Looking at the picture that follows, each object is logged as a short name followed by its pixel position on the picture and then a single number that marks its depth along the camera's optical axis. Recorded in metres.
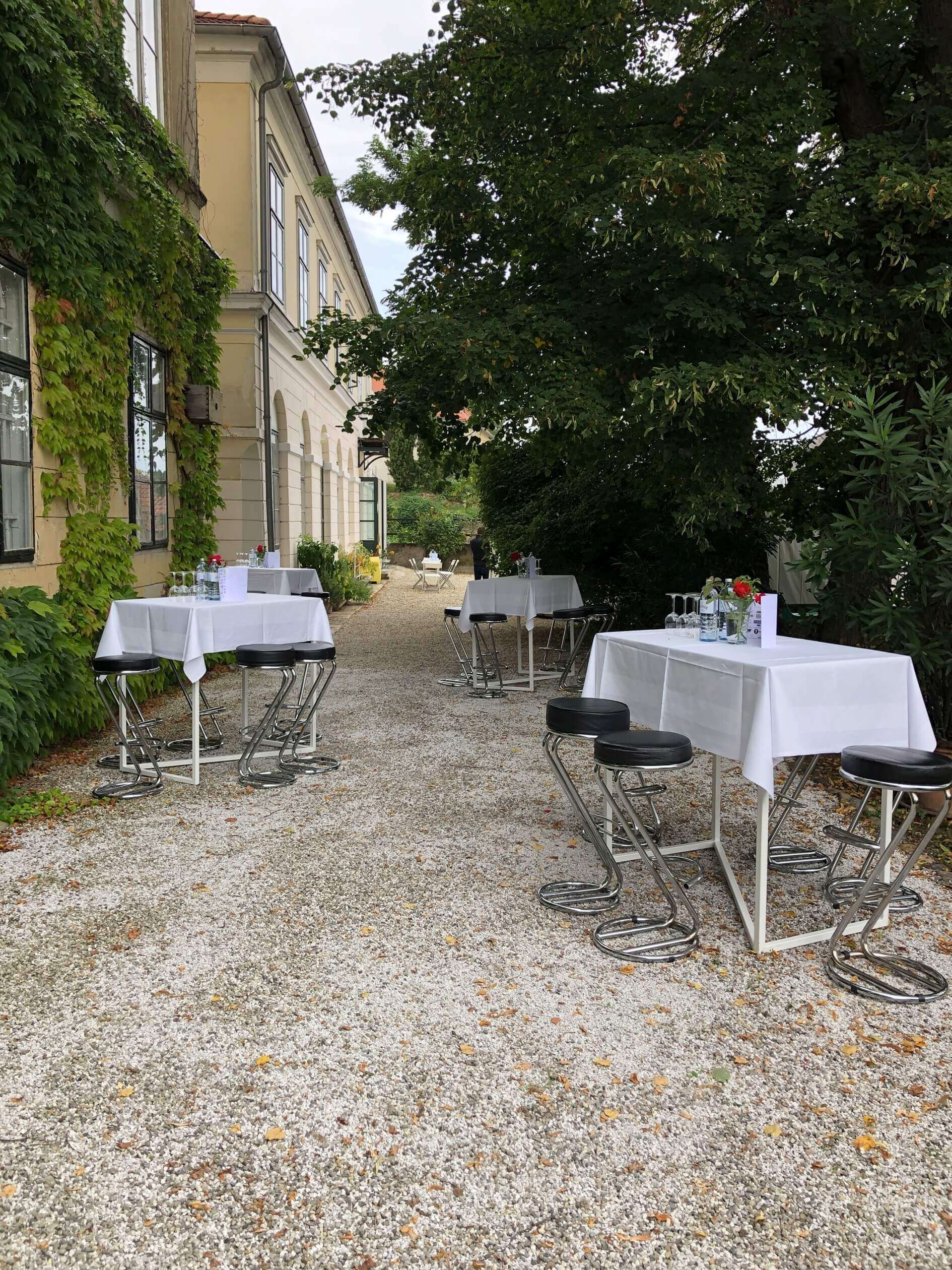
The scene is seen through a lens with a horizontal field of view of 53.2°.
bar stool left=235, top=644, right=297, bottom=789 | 5.41
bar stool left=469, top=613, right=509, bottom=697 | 8.41
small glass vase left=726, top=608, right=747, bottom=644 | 3.95
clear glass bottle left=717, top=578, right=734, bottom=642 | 4.02
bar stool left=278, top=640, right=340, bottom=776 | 5.75
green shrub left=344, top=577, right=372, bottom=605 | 17.33
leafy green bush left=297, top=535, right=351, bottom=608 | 14.93
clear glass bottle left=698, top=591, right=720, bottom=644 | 4.03
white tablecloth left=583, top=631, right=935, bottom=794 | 3.19
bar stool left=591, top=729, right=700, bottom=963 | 3.17
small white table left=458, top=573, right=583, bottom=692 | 8.92
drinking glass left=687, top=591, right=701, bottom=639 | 4.20
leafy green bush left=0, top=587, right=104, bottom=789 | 4.82
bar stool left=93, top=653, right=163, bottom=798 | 5.15
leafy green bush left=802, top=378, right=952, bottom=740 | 4.82
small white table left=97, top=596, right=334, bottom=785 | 5.51
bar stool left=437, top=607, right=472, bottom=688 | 8.88
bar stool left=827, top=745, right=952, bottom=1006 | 2.82
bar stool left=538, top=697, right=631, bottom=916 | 3.51
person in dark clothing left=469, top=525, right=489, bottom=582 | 17.75
